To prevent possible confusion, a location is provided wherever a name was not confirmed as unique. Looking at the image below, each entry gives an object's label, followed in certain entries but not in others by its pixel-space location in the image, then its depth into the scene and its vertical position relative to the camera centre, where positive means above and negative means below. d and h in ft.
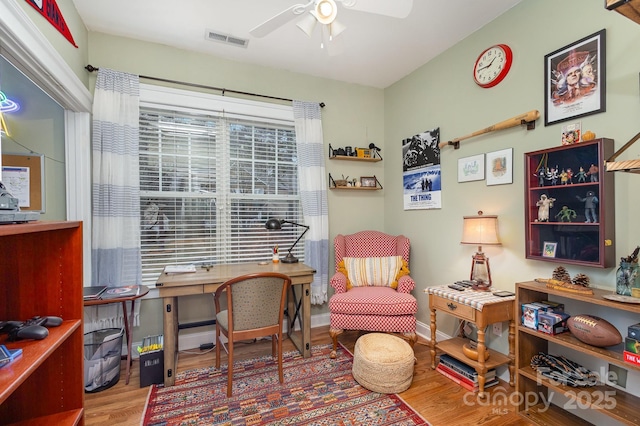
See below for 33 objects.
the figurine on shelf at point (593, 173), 5.42 +0.73
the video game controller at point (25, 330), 3.05 -1.25
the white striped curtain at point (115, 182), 7.80 +0.85
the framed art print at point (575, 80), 5.53 +2.66
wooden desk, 6.88 -1.88
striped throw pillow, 9.46 -1.92
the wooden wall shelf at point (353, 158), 10.77 +2.04
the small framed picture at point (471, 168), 7.79 +1.21
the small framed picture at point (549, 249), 6.07 -0.79
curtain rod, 7.82 +3.96
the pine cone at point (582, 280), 5.44 -1.30
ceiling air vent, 8.14 +5.02
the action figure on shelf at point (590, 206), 5.45 +0.10
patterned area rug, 5.79 -4.12
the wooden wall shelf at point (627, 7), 3.14 +2.28
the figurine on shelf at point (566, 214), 5.81 -0.06
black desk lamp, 8.84 -0.47
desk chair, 6.47 -2.20
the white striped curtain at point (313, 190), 10.08 +0.78
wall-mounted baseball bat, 6.48 +2.11
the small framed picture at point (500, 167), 7.09 +1.12
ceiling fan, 5.27 +3.75
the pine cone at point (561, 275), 5.63 -1.25
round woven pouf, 6.57 -3.54
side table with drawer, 6.36 -2.37
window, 8.81 +1.01
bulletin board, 5.31 +0.70
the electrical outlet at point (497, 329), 7.29 -2.98
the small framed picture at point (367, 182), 11.12 +1.16
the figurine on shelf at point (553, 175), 6.06 +0.76
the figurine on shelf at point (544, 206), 6.20 +0.11
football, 4.76 -2.02
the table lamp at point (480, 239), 6.97 -0.65
